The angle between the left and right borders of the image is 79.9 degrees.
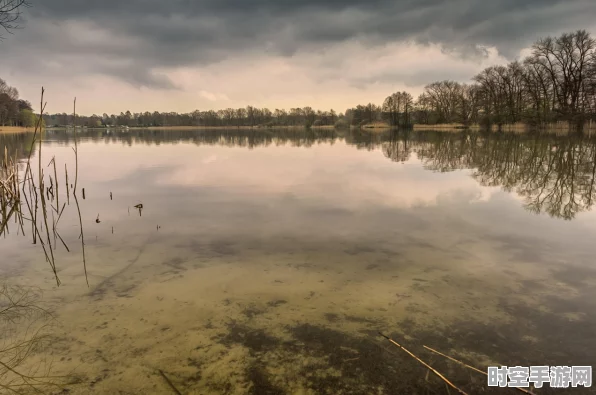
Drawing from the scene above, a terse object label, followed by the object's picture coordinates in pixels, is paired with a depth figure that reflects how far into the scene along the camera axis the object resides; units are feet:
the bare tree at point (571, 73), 182.80
